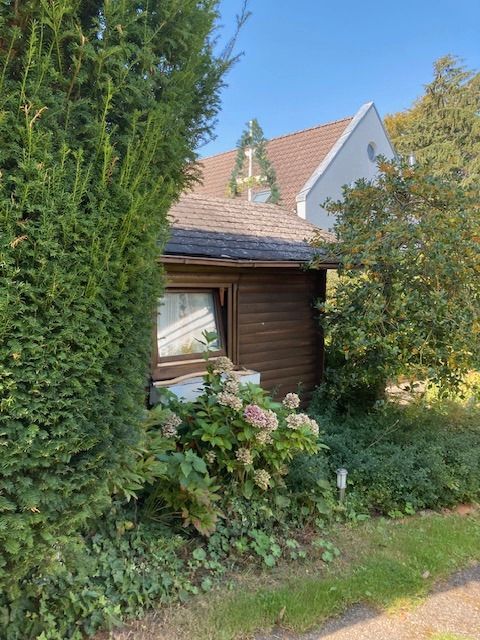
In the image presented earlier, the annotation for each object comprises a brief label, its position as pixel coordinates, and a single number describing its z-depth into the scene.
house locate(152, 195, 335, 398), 5.32
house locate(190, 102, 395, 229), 14.20
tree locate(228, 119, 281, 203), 13.40
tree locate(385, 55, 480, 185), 23.45
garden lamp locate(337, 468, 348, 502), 4.39
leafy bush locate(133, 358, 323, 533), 3.37
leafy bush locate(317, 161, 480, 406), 5.35
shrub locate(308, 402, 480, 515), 4.68
